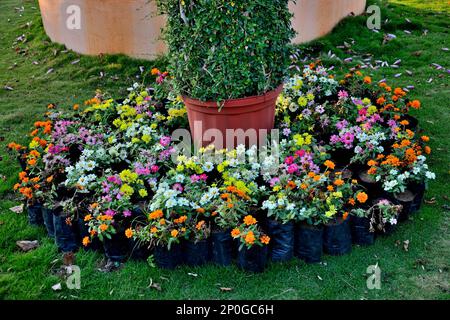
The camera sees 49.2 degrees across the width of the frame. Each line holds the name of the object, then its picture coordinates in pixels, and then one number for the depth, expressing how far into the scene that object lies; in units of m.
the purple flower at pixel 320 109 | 5.01
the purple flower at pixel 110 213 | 3.74
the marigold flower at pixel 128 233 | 3.62
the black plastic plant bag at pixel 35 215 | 4.16
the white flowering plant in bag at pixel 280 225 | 3.65
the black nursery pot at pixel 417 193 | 4.14
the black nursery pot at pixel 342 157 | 4.55
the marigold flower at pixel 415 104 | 4.97
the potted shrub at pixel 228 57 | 4.00
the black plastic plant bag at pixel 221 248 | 3.62
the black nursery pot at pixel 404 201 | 4.02
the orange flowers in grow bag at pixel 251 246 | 3.51
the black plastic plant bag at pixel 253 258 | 3.56
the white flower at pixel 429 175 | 4.07
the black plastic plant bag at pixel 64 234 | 3.89
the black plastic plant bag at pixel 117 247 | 3.73
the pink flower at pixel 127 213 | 3.79
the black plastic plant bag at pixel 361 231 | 3.79
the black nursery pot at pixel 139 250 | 3.74
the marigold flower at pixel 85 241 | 3.72
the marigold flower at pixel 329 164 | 4.05
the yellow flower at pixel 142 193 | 3.96
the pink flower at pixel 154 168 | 4.22
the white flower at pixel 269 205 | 3.71
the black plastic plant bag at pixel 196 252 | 3.66
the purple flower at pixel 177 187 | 3.93
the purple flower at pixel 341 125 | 4.79
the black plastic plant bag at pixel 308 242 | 3.66
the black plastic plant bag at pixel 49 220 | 4.02
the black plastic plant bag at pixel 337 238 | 3.70
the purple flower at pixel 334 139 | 4.60
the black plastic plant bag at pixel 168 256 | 3.65
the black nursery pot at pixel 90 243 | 3.90
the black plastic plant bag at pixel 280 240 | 3.65
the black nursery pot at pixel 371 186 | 4.09
